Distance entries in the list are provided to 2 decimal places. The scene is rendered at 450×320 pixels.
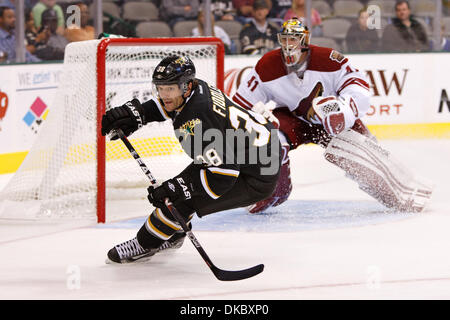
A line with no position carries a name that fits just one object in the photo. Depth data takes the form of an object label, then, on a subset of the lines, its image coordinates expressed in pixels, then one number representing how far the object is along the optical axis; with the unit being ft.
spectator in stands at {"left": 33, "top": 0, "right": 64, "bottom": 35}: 41.57
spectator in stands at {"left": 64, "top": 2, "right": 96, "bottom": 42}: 43.47
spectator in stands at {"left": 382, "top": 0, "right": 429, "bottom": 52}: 52.24
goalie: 29.89
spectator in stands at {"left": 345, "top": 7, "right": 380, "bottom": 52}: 51.26
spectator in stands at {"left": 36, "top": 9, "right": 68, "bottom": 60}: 41.68
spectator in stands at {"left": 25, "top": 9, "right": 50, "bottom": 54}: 41.09
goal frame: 28.89
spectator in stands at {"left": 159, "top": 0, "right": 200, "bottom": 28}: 47.50
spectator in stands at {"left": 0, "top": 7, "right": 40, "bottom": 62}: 40.29
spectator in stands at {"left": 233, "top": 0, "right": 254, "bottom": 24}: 49.37
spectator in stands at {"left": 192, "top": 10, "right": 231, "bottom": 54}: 48.08
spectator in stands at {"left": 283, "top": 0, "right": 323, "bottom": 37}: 50.01
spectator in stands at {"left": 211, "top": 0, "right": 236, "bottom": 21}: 48.65
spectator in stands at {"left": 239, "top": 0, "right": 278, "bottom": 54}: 48.85
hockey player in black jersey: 21.08
